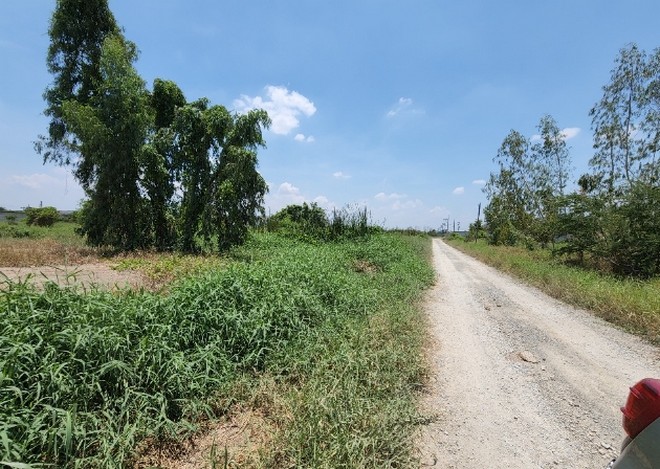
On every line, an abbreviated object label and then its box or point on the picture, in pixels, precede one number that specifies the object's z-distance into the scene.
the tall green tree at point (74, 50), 12.99
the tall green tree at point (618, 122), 17.38
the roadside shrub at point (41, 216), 24.52
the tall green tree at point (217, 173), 10.87
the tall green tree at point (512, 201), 27.30
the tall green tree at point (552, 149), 24.72
